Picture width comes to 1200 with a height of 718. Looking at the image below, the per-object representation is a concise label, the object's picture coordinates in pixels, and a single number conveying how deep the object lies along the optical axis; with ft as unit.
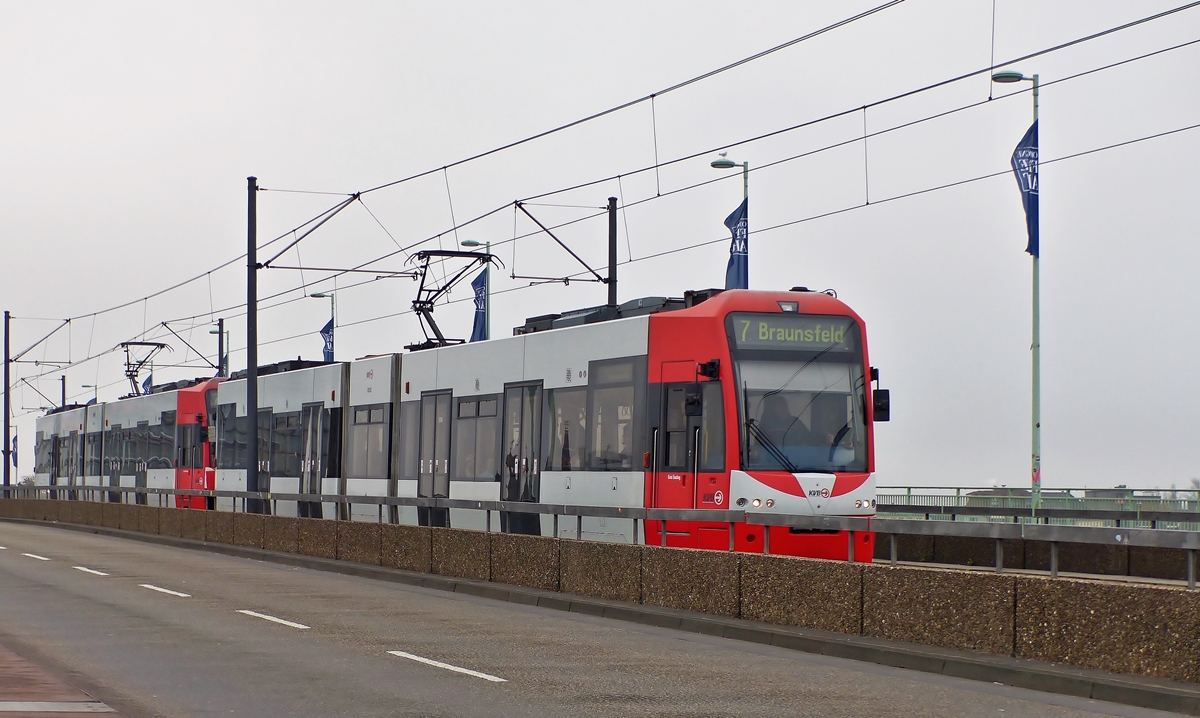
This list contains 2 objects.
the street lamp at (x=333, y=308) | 193.93
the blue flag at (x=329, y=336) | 193.36
